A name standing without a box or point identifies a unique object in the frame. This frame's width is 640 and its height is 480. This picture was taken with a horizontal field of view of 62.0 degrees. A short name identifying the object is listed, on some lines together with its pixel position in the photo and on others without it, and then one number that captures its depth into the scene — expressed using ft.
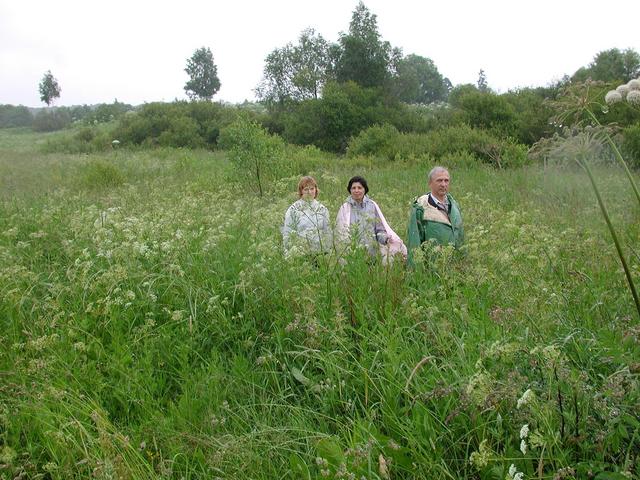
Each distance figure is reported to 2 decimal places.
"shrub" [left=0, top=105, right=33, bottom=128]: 257.96
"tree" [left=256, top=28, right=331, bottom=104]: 162.40
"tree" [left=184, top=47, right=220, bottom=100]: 257.75
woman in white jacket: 13.52
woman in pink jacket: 15.38
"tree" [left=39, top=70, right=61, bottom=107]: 290.56
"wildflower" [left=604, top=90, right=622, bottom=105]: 7.65
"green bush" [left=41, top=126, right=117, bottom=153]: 115.24
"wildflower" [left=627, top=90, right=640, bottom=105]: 7.35
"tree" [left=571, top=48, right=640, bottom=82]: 108.06
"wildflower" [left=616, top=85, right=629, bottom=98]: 7.84
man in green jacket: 17.93
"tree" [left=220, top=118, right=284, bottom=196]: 42.65
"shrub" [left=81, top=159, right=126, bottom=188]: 49.38
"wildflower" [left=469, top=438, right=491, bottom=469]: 6.23
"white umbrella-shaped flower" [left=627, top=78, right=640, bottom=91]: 7.67
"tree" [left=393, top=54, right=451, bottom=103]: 317.01
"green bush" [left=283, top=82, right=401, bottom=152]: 118.21
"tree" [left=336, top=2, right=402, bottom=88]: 150.71
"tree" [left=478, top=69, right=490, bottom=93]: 348.38
